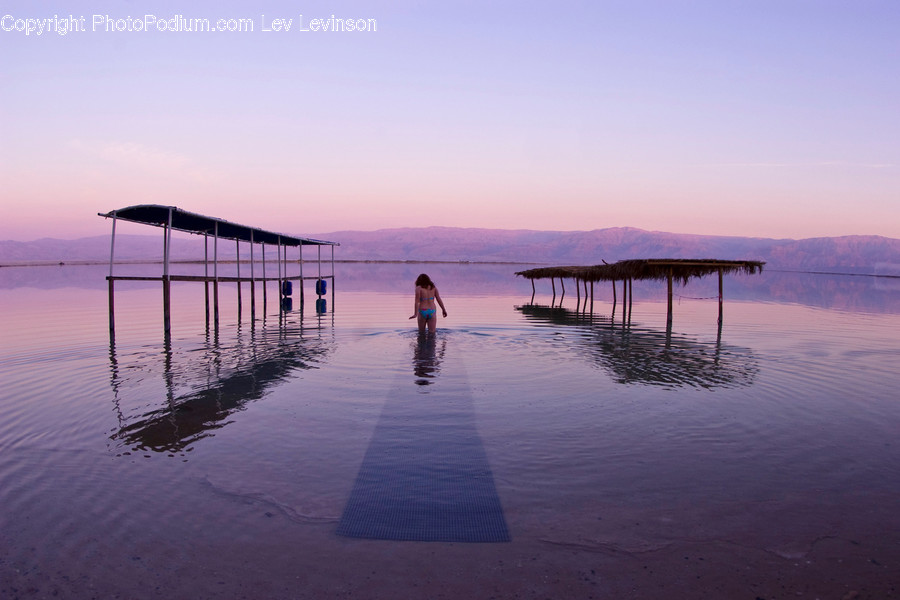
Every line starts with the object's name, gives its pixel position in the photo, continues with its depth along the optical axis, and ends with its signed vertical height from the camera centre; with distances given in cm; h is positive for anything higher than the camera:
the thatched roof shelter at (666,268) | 2256 -3
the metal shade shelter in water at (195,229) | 1742 +134
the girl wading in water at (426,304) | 1566 -109
